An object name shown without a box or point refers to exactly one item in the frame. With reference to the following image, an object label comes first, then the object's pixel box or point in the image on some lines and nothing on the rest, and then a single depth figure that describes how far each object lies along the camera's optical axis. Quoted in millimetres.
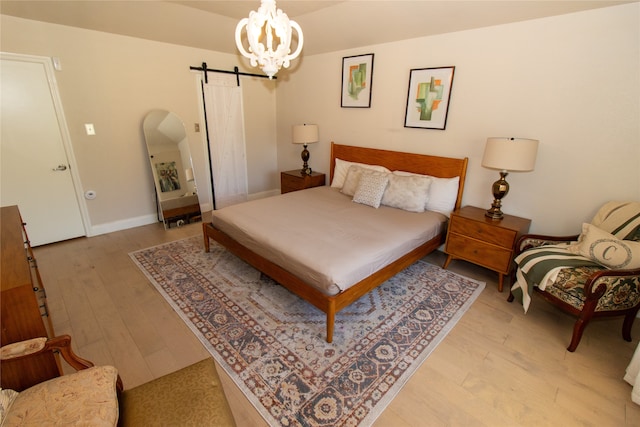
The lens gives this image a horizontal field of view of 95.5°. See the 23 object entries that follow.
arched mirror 3955
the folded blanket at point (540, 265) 2111
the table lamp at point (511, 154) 2438
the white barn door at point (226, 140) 4508
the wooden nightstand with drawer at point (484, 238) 2595
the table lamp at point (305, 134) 4305
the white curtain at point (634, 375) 1625
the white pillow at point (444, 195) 3188
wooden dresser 1104
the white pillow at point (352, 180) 3629
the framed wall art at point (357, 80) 3777
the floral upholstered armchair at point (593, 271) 1937
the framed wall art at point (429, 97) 3152
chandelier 1830
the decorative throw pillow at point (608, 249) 1968
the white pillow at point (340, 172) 4012
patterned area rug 1668
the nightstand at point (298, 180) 4387
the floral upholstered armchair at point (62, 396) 902
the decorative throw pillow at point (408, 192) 3139
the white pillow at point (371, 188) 3254
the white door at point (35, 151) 3000
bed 2086
